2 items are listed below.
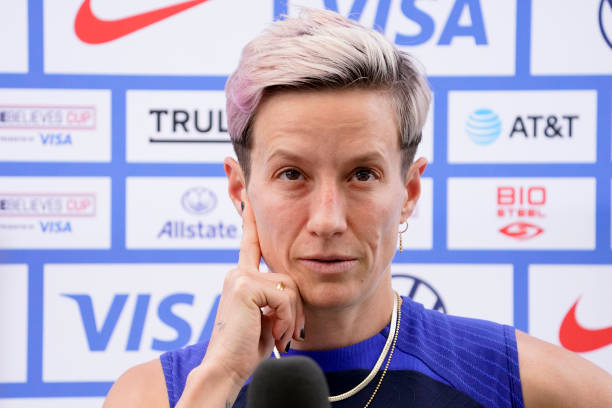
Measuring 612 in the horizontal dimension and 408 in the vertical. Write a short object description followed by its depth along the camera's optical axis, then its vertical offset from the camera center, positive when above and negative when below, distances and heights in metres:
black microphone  1.46 -0.08
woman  2.14 -0.07
